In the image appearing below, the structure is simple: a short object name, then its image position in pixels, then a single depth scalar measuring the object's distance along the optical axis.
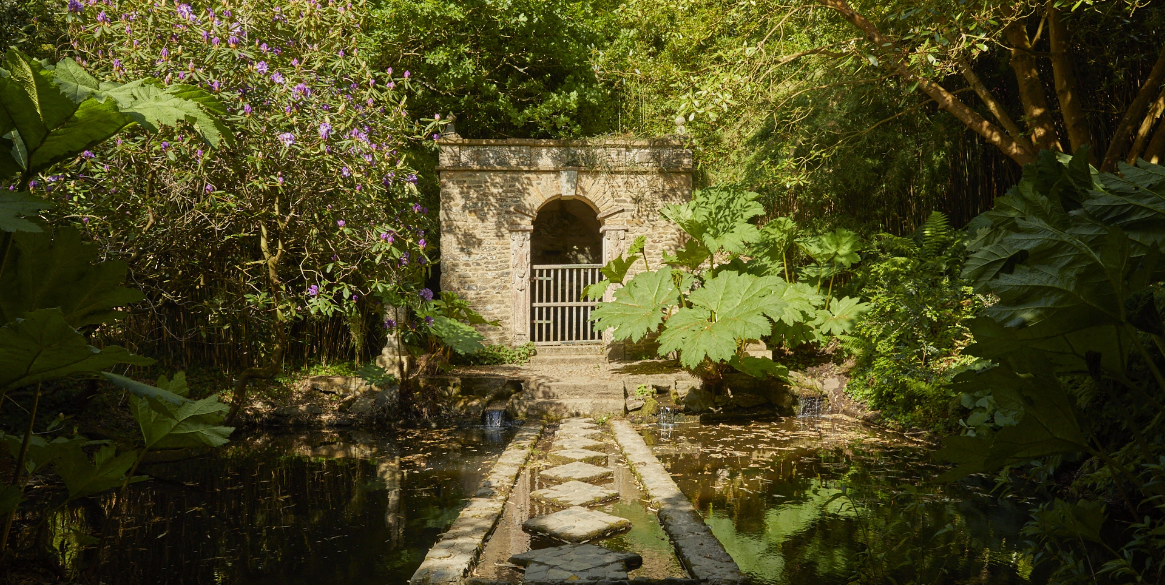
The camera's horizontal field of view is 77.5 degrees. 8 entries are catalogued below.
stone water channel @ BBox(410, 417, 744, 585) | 3.07
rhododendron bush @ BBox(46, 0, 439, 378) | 6.29
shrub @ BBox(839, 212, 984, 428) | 6.71
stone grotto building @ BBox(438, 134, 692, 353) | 11.01
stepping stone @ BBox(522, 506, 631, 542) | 3.63
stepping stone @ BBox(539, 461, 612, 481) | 4.99
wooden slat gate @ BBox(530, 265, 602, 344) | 11.00
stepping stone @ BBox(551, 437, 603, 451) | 6.16
